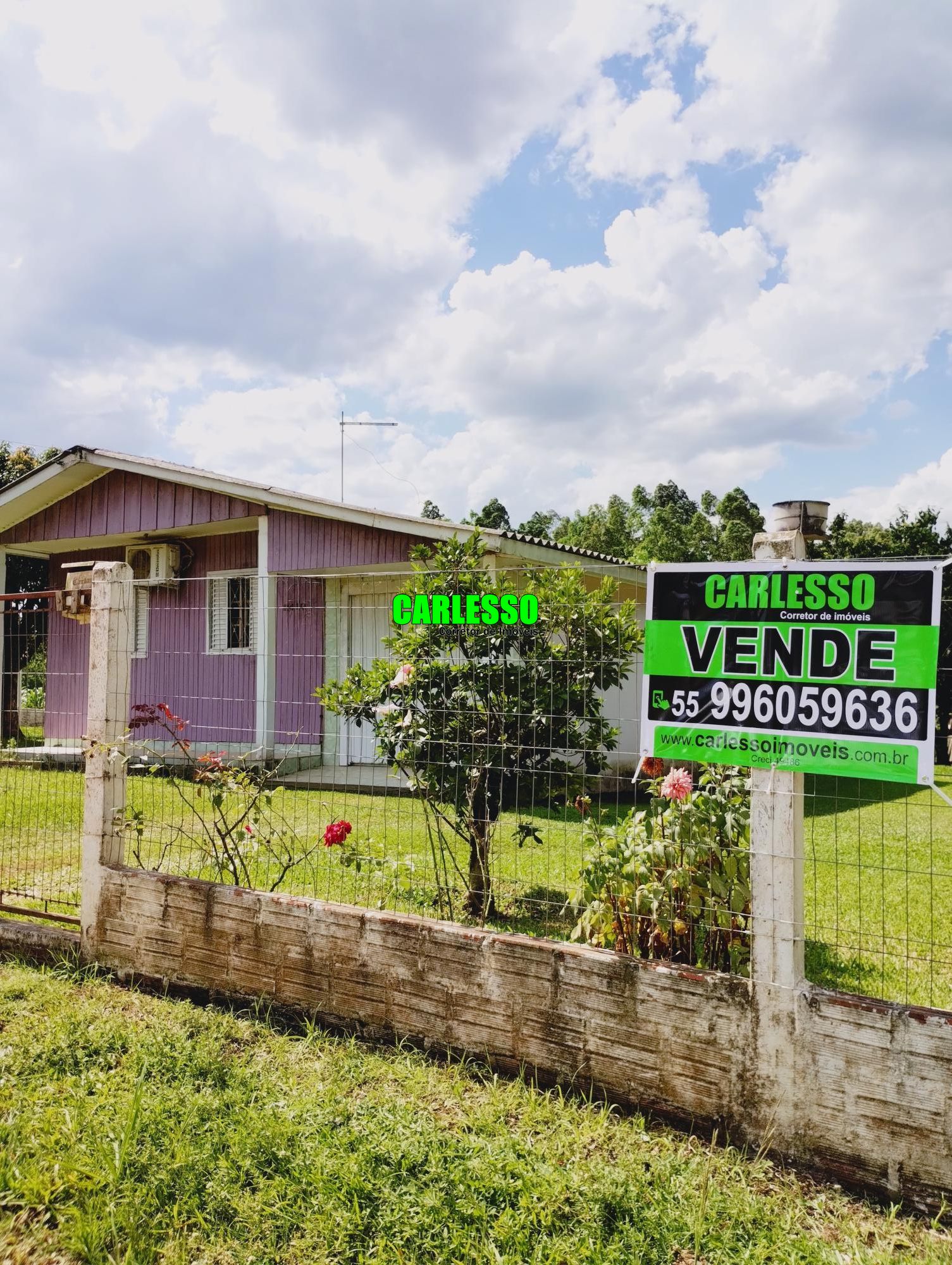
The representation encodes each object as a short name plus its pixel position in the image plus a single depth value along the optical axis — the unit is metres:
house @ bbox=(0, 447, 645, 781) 10.40
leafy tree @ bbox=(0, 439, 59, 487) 22.22
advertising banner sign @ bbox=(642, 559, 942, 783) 2.75
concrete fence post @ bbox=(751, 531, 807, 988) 2.84
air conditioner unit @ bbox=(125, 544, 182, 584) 12.75
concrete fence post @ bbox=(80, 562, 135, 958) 4.39
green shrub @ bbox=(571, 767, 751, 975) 3.35
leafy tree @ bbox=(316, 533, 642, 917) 4.26
